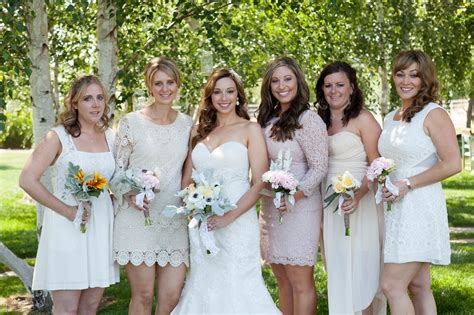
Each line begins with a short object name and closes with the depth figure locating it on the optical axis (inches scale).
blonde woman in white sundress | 194.4
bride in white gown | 204.7
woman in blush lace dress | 208.5
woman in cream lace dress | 204.7
